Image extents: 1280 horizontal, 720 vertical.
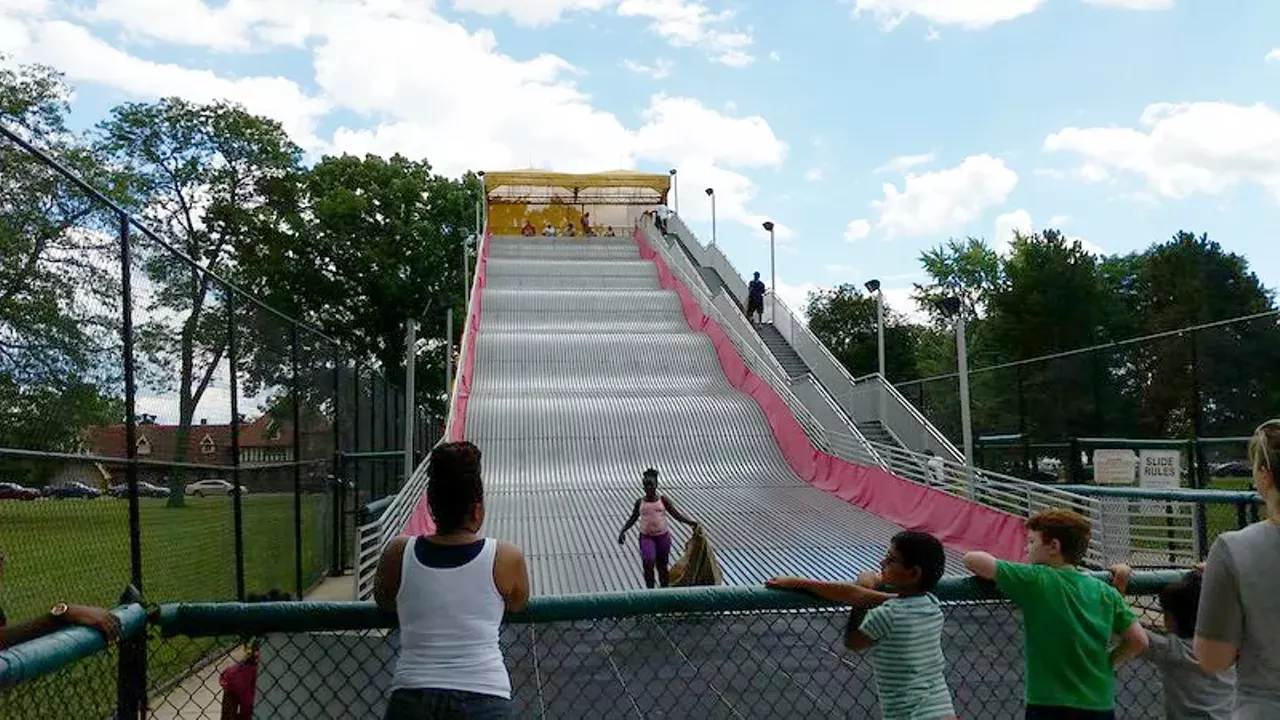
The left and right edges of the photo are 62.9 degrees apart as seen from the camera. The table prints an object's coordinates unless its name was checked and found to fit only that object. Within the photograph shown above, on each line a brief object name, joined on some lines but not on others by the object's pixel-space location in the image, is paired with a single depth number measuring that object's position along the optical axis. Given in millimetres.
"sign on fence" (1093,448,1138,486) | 12391
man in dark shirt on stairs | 29128
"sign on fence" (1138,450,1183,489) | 12047
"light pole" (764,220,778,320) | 28709
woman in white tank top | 2828
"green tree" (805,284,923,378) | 72000
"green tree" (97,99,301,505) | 38031
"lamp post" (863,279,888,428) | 18984
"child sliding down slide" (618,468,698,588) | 9664
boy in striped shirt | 3293
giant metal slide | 11680
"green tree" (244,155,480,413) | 44406
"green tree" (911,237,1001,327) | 73125
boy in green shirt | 3396
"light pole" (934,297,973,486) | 11664
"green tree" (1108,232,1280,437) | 13086
